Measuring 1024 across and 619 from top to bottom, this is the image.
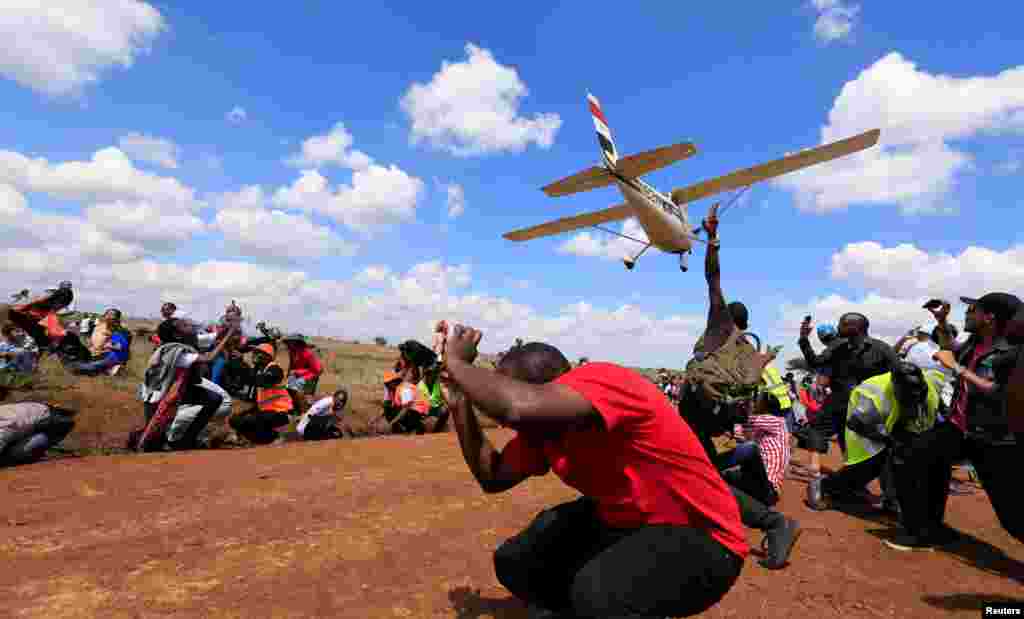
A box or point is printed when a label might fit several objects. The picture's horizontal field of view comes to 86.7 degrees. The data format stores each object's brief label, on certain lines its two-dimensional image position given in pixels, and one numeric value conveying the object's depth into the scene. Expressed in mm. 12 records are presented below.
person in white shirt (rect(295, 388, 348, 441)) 8094
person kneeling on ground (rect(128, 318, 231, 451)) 6320
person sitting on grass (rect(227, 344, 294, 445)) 7582
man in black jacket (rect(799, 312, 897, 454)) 5543
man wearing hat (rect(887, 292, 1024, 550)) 3619
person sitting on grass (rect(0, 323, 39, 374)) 8930
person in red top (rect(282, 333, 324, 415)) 8383
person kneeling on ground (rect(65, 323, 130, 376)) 9484
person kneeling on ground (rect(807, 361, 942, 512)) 4547
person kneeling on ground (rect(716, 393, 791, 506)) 4902
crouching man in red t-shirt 1803
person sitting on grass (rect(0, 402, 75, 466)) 5184
